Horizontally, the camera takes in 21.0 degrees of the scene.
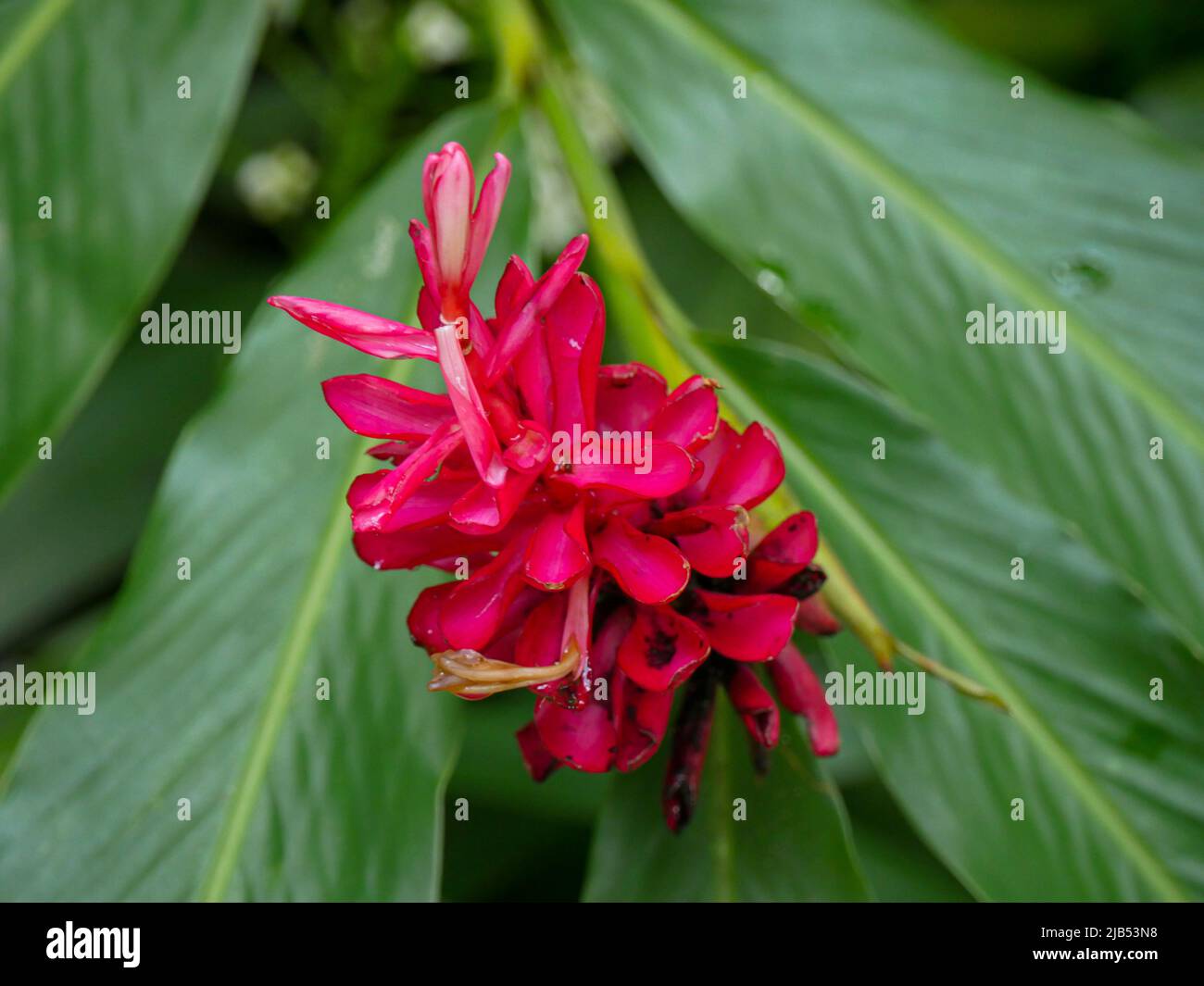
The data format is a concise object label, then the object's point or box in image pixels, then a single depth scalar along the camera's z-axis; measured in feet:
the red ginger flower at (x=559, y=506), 1.80
